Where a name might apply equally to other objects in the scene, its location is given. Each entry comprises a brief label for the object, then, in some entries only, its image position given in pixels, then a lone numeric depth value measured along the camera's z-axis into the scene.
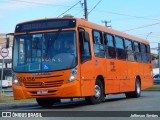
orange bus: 16.64
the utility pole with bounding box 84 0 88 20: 38.40
